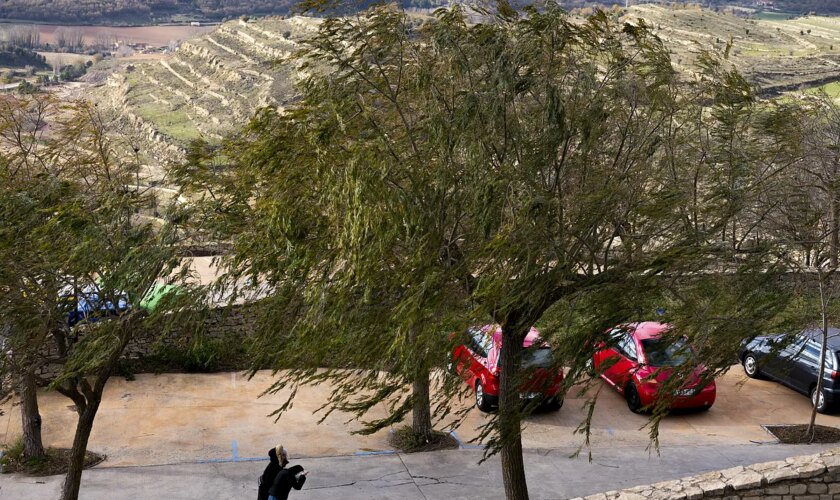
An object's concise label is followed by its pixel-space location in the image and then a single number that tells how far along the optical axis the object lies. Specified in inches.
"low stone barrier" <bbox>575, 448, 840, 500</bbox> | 388.2
